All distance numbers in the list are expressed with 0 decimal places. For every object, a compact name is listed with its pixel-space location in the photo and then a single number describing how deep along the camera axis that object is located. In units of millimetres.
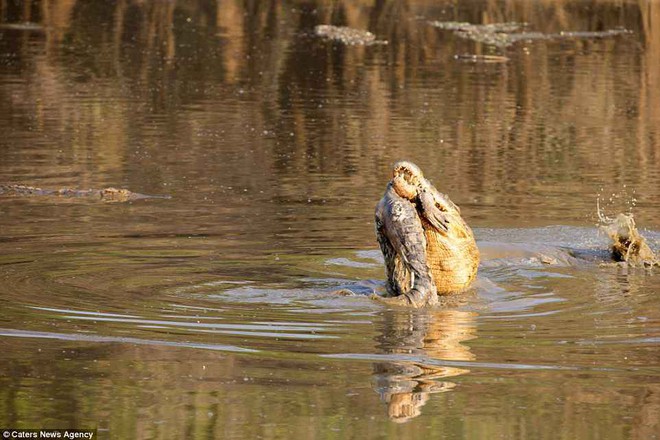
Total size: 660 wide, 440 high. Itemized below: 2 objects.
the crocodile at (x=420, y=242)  18656
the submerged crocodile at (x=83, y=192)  28469
